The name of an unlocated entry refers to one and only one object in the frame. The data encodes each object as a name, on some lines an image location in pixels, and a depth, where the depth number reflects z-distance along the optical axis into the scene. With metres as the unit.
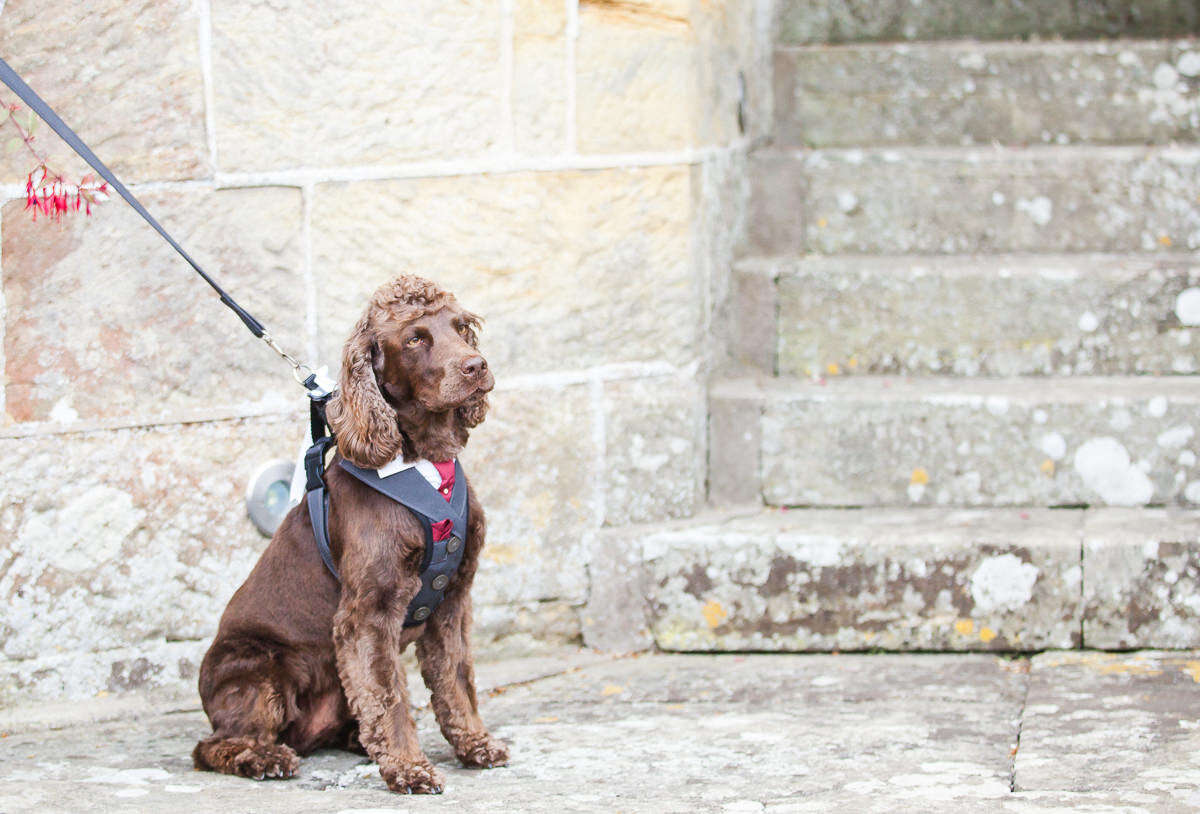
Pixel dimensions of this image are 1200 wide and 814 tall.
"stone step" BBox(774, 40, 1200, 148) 5.40
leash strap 3.33
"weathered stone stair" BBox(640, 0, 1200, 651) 4.39
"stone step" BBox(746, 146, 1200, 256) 5.15
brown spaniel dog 3.24
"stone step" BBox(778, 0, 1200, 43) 5.85
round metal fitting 4.12
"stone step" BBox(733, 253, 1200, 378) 4.91
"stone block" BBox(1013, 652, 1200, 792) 3.26
